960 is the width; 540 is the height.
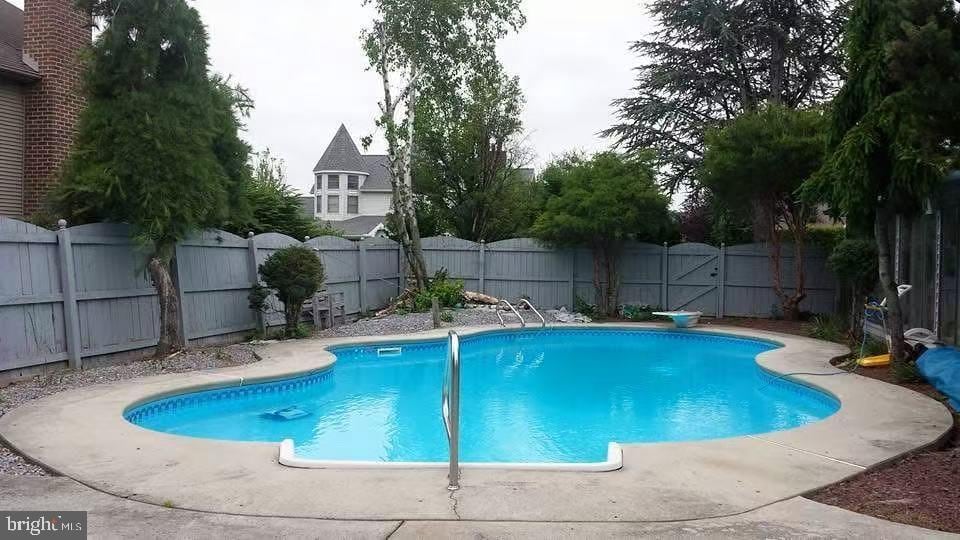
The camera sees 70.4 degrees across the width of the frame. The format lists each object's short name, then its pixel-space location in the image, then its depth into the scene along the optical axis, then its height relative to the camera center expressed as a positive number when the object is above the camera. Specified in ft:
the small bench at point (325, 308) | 45.57 -4.33
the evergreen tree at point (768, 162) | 46.37 +4.85
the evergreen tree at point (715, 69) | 68.13 +16.97
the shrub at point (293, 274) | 39.63 -1.63
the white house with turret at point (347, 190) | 125.18 +9.94
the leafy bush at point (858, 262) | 38.24 -1.88
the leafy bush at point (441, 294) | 54.65 -4.37
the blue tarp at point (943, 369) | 23.24 -5.25
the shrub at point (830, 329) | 43.73 -6.60
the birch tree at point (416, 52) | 55.21 +15.79
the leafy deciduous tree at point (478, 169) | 72.74 +7.99
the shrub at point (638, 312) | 56.95 -6.45
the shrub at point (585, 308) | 59.52 -6.25
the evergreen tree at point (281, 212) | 52.39 +2.73
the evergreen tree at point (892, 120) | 16.01 +3.24
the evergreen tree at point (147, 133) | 29.96 +5.27
